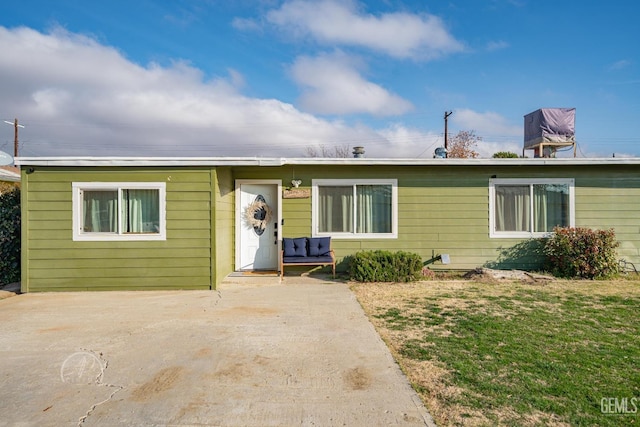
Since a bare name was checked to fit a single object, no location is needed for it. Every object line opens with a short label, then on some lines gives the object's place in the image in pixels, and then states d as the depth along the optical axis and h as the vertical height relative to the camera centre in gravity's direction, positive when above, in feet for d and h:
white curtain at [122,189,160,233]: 22.49 +0.33
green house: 27.04 +0.74
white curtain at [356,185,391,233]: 27.27 +0.59
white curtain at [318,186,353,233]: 27.30 +0.53
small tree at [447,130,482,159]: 83.46 +16.10
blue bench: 25.14 -2.45
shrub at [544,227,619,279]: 24.67 -2.47
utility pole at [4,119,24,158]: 74.38 +16.43
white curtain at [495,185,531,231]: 27.37 +0.59
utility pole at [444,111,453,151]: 76.59 +17.94
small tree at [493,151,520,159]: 74.69 +12.38
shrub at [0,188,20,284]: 23.34 -1.57
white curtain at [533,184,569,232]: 27.30 +0.72
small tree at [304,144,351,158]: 95.03 +16.64
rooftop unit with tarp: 30.45 +6.94
